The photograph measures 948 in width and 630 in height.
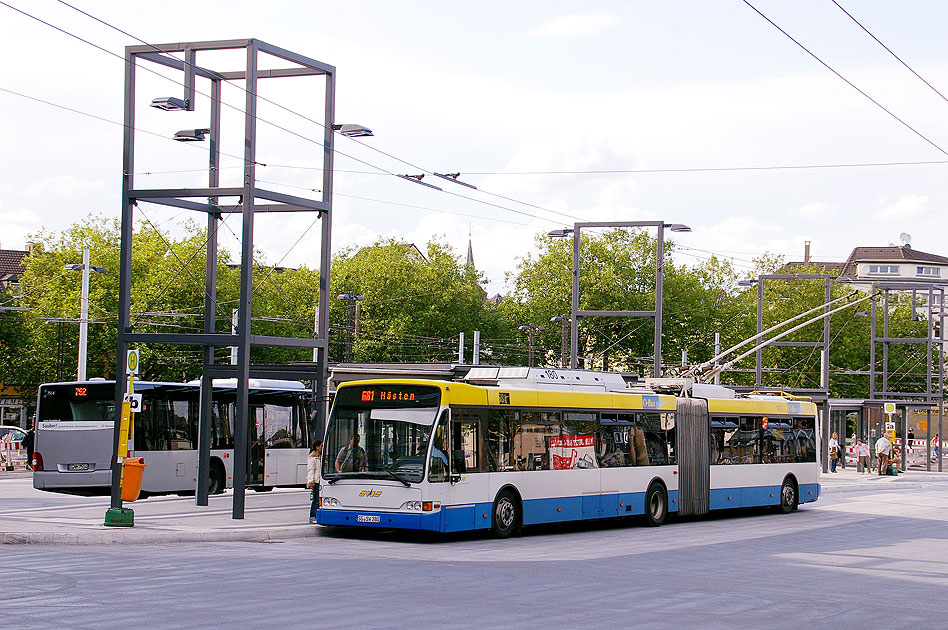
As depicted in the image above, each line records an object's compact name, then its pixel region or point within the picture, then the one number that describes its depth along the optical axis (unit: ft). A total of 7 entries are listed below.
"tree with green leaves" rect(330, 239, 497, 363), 255.09
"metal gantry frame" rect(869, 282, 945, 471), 176.35
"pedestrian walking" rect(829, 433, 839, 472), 173.27
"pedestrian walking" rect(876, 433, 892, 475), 168.25
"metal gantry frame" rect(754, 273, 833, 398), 154.51
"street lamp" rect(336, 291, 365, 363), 241.96
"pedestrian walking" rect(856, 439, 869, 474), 174.09
